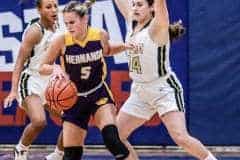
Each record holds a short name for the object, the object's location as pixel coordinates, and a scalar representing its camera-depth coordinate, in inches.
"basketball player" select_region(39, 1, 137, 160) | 428.8
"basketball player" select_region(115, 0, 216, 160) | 442.5
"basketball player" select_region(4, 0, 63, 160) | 517.3
